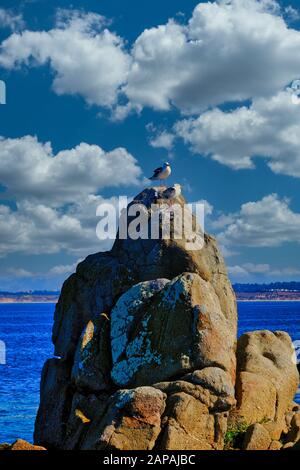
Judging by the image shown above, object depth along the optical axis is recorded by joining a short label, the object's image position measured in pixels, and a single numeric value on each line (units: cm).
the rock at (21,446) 1933
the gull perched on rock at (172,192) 2605
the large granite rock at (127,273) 2458
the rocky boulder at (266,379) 2155
